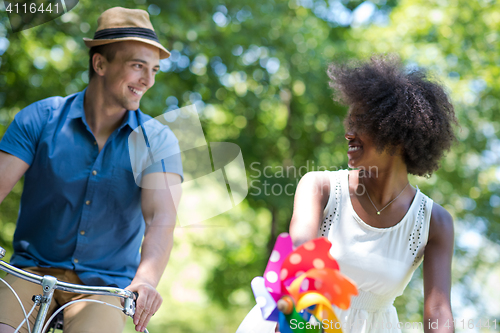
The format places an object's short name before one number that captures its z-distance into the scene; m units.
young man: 4.36
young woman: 4.23
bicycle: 3.16
